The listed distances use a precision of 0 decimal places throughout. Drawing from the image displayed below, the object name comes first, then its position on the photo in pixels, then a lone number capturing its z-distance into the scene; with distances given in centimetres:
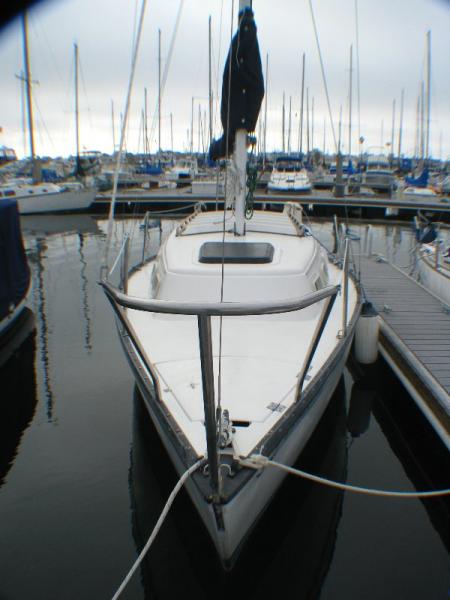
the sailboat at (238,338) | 288
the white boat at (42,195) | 2472
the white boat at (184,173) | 4046
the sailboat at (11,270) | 848
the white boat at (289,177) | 2983
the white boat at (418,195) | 2769
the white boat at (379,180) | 3319
